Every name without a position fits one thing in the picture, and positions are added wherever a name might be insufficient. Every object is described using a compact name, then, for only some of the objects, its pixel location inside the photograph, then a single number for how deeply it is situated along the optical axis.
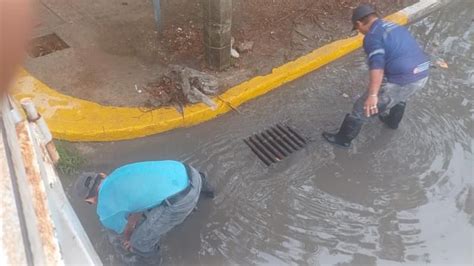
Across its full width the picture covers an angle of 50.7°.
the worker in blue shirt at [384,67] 4.45
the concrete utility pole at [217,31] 5.23
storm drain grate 4.91
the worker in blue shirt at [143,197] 3.44
